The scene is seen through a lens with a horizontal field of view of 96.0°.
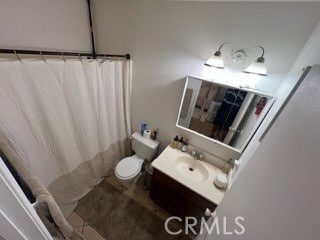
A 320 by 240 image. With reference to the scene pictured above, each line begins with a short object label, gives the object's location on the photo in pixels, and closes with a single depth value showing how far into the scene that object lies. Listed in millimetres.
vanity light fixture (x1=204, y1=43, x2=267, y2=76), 1127
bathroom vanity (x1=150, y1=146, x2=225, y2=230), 1374
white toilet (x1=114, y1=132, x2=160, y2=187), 1780
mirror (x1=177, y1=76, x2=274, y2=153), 1314
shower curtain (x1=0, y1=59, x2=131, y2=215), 991
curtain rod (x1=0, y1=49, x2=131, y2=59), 853
